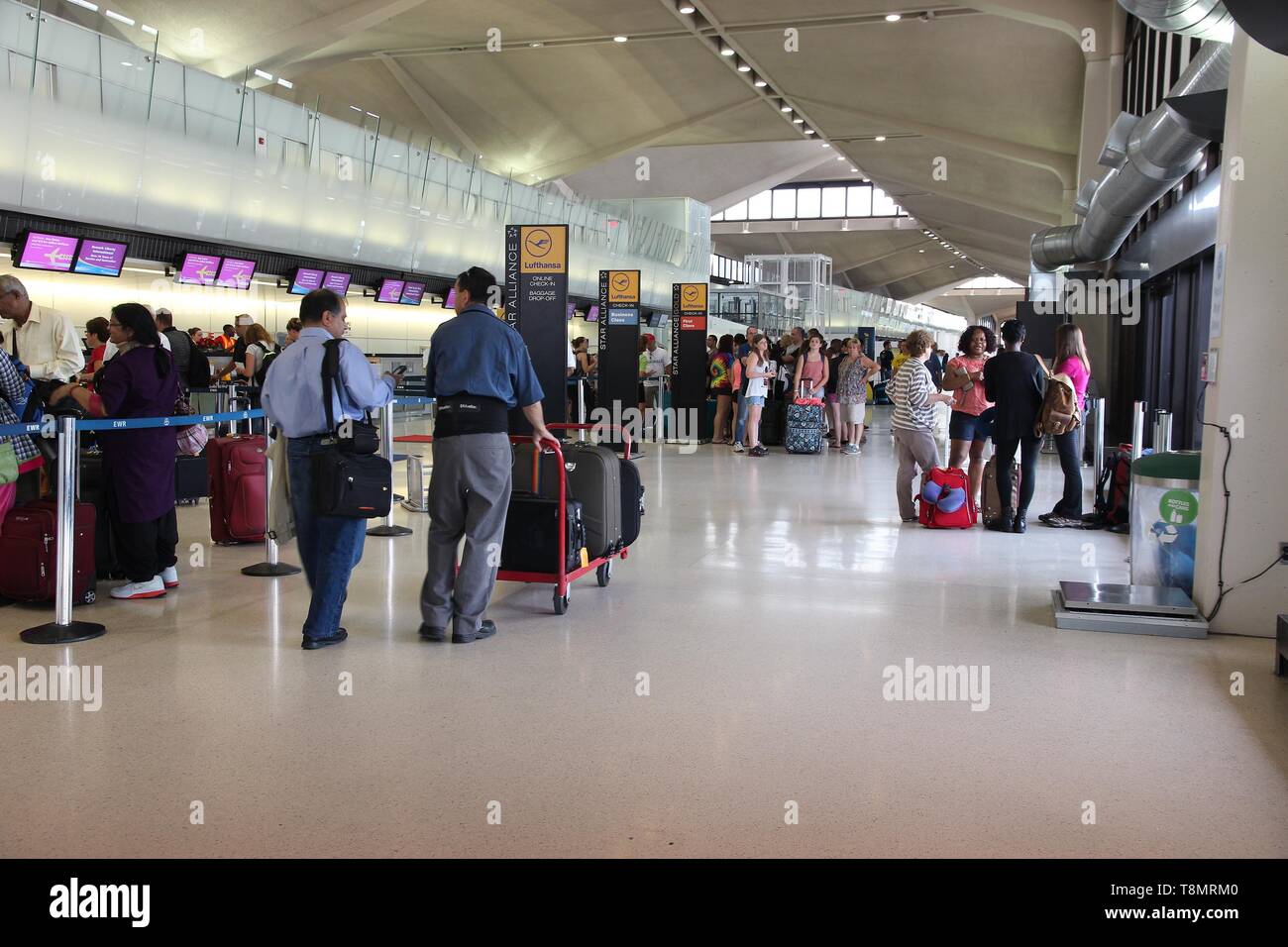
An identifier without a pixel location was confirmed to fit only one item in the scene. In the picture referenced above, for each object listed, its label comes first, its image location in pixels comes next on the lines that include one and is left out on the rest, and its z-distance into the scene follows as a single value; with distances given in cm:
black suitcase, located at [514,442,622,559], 577
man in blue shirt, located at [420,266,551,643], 481
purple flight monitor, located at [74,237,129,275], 1334
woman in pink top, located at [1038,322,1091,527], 833
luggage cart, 544
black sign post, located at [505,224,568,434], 1073
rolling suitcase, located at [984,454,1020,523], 862
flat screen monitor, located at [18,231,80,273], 1254
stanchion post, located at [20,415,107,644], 483
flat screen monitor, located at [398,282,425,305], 2059
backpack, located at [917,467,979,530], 851
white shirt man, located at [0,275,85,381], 679
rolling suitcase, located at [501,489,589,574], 550
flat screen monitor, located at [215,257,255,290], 1578
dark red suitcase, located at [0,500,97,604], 533
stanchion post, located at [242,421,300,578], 632
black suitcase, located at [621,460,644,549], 618
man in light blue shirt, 477
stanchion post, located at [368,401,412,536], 787
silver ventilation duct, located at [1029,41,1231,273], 715
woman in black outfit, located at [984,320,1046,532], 809
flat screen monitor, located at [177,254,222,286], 1505
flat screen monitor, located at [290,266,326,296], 1738
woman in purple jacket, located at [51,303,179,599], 546
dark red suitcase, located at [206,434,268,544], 725
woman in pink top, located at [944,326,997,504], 859
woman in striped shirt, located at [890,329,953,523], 857
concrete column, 495
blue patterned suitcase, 1516
